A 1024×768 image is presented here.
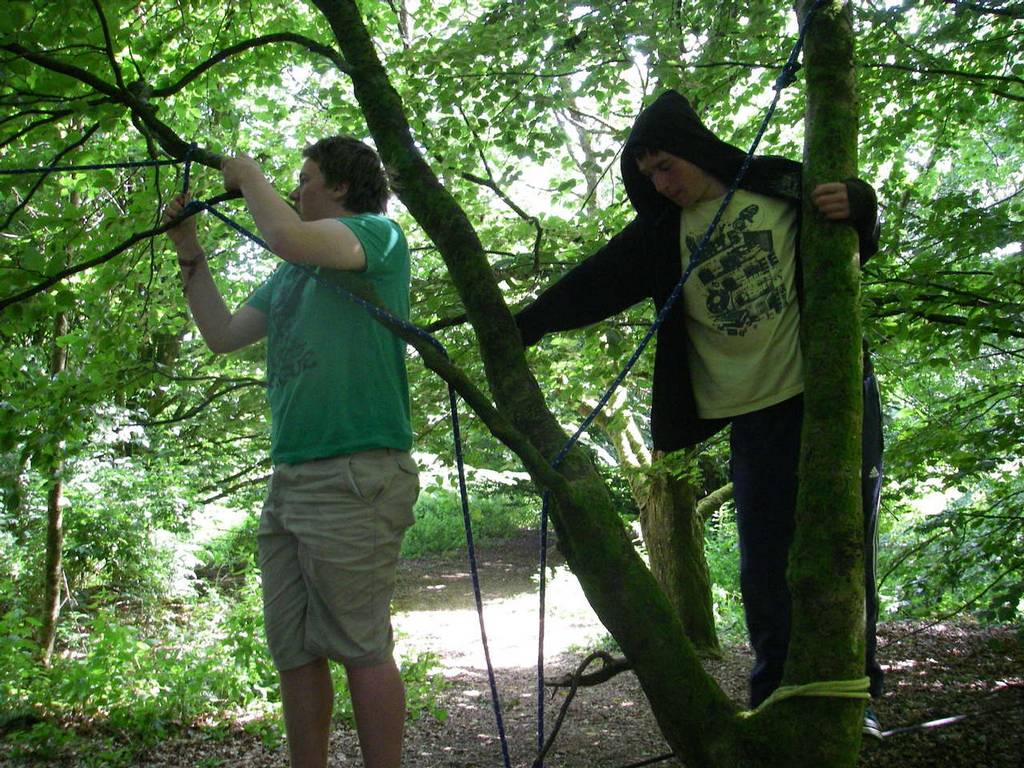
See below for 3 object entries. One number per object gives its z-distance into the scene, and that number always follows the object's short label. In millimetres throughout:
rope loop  1510
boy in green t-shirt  1882
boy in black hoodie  1901
